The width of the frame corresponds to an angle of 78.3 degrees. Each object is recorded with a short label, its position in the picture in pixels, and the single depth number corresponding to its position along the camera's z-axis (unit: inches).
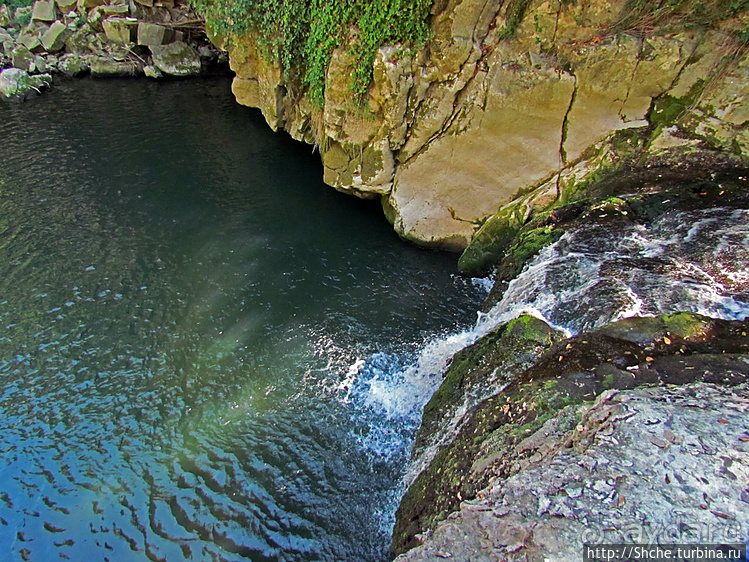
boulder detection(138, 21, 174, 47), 732.0
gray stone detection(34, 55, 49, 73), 739.4
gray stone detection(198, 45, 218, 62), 785.6
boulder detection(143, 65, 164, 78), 748.6
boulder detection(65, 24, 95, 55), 770.8
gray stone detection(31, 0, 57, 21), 791.7
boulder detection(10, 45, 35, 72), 730.8
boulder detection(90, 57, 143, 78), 752.3
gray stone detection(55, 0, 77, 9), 787.4
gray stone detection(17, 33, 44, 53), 773.3
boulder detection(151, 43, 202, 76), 747.4
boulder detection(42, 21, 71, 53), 768.9
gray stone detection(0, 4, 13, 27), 847.1
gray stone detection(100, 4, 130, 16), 751.7
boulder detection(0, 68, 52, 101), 651.5
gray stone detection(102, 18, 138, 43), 732.7
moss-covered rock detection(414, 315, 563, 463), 206.7
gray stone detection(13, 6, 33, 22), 829.8
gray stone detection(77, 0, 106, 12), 772.6
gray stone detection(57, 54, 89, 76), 749.8
